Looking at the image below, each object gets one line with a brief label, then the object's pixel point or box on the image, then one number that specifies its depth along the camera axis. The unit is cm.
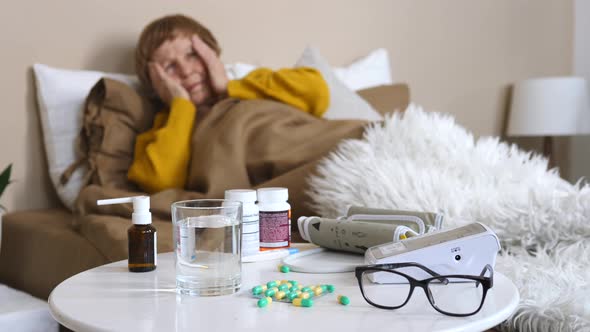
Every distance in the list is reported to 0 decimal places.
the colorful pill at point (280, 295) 62
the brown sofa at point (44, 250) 111
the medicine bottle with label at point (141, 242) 76
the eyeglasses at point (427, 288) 58
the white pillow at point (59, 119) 144
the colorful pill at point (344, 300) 60
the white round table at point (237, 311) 54
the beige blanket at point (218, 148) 122
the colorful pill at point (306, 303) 60
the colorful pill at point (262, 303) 60
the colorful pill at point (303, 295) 61
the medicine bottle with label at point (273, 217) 82
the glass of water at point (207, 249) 65
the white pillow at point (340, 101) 163
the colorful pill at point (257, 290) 63
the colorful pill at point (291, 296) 61
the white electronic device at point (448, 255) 66
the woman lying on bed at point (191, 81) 144
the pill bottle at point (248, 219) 79
